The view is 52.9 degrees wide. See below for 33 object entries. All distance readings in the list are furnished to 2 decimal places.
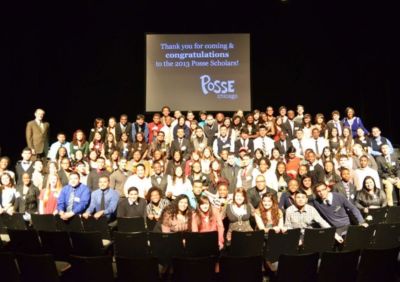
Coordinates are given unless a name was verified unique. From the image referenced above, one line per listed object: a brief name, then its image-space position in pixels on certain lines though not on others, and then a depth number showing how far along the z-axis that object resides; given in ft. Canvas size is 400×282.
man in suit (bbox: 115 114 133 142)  28.76
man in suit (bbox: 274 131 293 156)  26.63
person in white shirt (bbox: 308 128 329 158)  26.02
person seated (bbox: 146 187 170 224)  17.48
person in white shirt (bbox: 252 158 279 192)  21.45
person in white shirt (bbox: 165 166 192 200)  20.81
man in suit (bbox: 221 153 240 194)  22.32
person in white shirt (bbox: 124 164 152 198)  21.31
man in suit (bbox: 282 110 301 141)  28.78
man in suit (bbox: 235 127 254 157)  26.20
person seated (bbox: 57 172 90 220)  18.85
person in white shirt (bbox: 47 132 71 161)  26.66
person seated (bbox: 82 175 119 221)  18.99
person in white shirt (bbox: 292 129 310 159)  26.20
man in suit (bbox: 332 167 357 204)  19.69
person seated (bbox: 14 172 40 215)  19.98
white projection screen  35.12
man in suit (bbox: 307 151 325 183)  22.00
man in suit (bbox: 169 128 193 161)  26.32
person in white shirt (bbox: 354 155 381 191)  21.81
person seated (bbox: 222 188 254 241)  16.39
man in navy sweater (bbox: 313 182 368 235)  16.61
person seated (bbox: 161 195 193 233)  15.65
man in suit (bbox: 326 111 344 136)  28.03
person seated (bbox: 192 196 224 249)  15.64
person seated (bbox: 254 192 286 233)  16.07
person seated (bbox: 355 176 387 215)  19.12
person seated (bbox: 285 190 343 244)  15.90
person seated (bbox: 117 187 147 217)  18.25
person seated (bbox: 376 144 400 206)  23.18
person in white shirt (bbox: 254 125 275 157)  26.30
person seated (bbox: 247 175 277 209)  18.62
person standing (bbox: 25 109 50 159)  28.45
